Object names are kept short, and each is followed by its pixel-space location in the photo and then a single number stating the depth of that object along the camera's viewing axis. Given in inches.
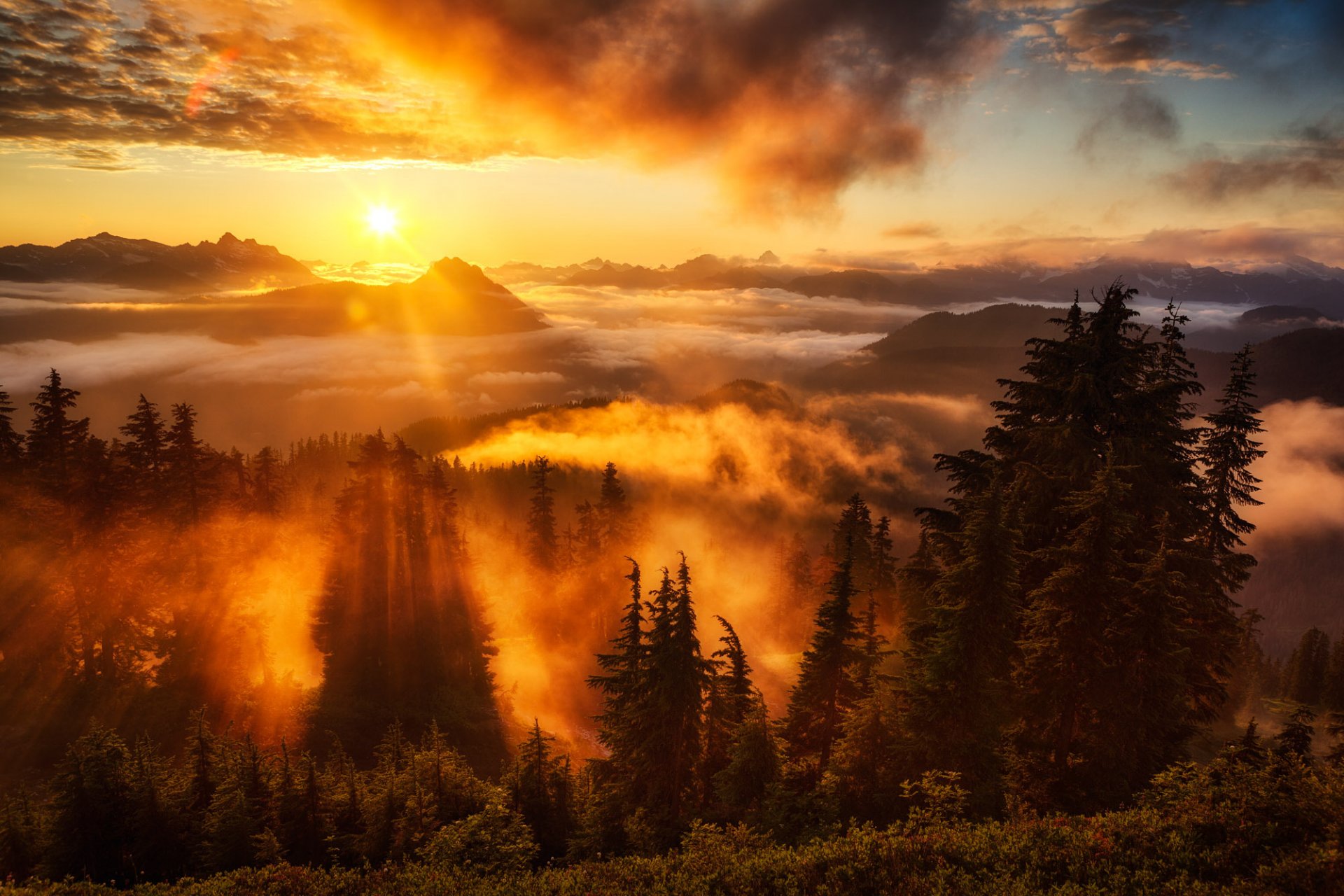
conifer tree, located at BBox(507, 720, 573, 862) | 740.0
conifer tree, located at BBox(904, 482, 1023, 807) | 708.0
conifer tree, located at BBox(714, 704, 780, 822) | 763.4
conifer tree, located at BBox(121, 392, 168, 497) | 1291.8
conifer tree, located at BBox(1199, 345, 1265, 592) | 1087.0
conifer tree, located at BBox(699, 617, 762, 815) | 854.5
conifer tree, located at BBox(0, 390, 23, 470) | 1220.5
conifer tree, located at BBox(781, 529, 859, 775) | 900.6
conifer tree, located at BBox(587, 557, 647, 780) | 835.4
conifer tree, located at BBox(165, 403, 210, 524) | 1316.4
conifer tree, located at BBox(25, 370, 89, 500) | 1184.8
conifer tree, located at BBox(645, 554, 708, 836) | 807.1
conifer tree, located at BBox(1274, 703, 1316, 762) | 759.1
